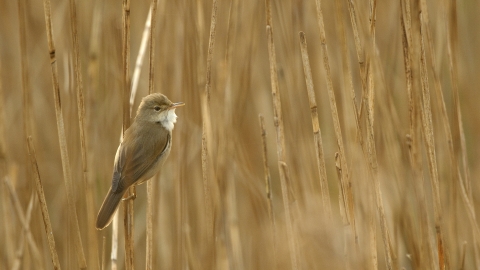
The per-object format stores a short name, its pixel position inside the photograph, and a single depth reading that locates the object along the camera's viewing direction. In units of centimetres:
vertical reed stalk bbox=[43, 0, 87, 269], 427
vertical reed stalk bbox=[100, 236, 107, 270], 505
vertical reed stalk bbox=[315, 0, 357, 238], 434
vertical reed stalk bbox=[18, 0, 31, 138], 475
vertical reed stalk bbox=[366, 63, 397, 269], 438
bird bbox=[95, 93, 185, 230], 529
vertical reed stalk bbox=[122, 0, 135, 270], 448
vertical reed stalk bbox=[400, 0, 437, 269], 437
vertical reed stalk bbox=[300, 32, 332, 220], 437
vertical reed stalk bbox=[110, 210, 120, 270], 473
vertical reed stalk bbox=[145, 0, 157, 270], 451
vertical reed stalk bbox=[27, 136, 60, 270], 431
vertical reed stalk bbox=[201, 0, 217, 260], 455
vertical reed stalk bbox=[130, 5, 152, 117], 514
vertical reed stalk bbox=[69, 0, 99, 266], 438
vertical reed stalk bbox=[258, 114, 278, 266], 452
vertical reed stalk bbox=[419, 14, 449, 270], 444
